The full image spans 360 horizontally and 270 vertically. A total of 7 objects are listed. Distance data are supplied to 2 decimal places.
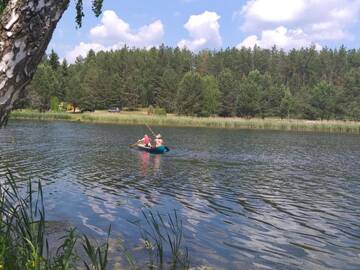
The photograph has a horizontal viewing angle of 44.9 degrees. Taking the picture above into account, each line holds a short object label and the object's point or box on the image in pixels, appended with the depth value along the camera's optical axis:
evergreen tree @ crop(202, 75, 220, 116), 111.12
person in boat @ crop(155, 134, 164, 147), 35.23
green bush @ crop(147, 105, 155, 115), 118.44
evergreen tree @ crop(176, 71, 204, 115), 109.88
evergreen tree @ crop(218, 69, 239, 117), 117.12
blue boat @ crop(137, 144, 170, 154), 34.59
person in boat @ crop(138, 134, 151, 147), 36.72
